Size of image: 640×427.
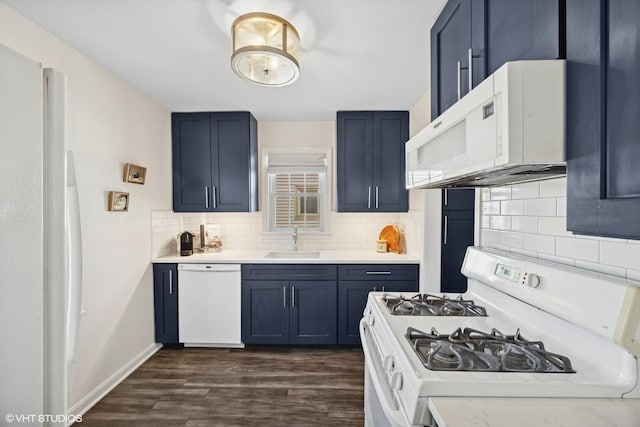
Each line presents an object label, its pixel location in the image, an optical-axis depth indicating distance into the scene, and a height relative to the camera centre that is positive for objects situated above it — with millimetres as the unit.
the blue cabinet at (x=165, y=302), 3080 -877
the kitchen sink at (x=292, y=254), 3472 -492
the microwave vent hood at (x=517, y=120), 788 +224
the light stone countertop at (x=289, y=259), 3047 -477
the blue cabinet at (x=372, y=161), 3311 +499
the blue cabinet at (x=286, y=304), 3080 -906
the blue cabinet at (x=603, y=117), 597 +185
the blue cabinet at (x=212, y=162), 3350 +502
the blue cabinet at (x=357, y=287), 3047 -741
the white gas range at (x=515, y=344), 804 -439
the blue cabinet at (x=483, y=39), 824 +557
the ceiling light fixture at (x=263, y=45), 1617 +865
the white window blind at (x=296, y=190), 3725 +224
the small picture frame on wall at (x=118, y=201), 2373 +71
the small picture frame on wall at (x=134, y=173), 2549 +305
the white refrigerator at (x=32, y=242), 734 -78
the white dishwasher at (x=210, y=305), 3072 -907
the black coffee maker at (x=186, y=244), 3250 -343
